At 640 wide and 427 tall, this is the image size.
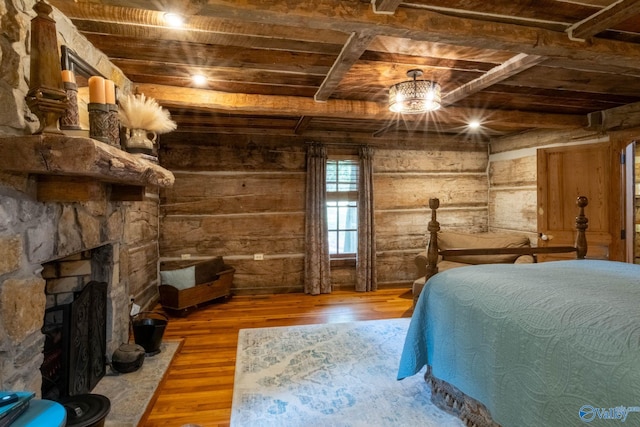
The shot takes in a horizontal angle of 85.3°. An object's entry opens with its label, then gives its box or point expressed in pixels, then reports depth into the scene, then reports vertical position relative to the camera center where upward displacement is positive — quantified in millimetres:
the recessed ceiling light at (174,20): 1818 +1024
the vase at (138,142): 2100 +428
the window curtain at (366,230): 4996 -289
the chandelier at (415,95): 2590 +869
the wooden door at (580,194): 3521 +147
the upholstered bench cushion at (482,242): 4133 -420
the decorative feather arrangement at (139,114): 2100 +602
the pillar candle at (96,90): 1692 +599
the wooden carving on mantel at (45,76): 1271 +517
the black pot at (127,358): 2322 -987
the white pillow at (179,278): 3989 -767
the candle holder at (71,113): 1558 +457
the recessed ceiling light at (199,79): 2729 +1065
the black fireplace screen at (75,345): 1883 -774
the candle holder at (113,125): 1712 +438
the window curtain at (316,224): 4859 -190
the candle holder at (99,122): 1652 +433
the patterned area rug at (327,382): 2049 -1212
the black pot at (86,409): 1517 -903
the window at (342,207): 5176 +49
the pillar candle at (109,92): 1736 +610
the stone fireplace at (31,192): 1276 +87
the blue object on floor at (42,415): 978 -594
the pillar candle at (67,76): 1597 +634
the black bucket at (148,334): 2664 -943
